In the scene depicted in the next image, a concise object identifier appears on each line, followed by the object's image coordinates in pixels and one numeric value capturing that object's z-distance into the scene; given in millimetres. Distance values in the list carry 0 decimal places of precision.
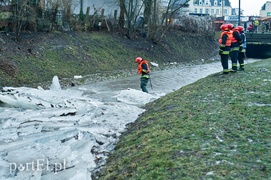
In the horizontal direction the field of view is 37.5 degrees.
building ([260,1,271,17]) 113312
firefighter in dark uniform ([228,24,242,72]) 15312
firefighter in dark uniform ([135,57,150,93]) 17547
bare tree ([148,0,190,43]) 38509
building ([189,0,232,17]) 115750
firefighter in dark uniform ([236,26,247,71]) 16731
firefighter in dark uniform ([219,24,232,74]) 15086
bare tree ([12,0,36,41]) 24597
